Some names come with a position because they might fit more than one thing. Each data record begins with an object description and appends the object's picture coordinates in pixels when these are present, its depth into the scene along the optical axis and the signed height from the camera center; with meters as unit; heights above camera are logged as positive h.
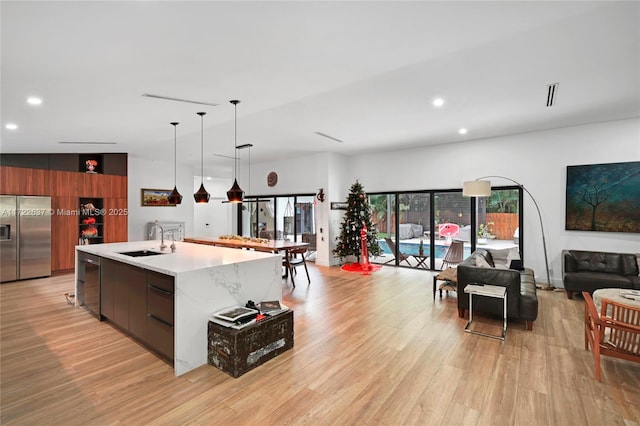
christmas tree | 7.66 -0.36
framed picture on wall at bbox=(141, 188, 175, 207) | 8.51 +0.39
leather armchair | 3.76 -1.05
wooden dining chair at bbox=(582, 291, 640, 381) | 2.58 -1.06
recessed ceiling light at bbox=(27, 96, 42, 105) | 3.60 +1.33
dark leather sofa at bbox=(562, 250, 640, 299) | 4.58 -0.99
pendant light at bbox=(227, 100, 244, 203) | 4.55 +0.27
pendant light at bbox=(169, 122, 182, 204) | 5.10 +0.30
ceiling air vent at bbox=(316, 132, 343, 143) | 6.08 +1.55
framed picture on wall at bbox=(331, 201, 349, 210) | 8.14 +0.13
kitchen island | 2.75 -0.77
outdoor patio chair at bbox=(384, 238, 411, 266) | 7.77 -1.06
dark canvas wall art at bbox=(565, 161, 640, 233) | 5.18 +0.24
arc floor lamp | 5.44 +0.40
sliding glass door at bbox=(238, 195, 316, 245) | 8.81 -0.21
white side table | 3.58 -0.98
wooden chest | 2.70 -1.25
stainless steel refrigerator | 6.06 -0.55
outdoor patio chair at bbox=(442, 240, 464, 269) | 6.78 -0.94
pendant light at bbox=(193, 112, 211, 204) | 4.89 +0.24
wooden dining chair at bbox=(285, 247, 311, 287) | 5.97 -1.01
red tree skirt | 7.29 -1.41
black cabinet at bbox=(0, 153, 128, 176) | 6.89 +1.18
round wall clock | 9.30 +1.00
